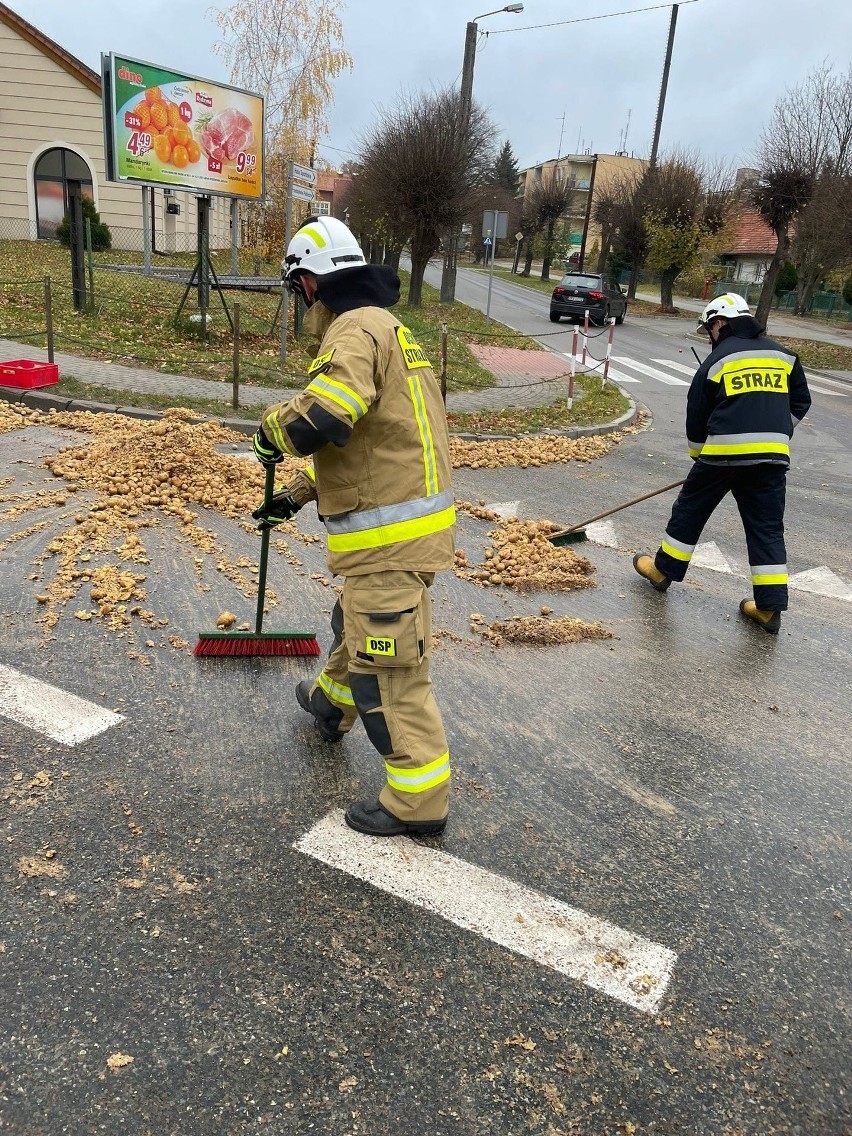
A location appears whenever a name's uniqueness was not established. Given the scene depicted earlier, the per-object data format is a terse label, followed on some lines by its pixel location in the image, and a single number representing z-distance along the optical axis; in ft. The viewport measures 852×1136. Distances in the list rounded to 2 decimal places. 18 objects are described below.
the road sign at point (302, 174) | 41.22
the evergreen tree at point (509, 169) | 261.24
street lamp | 76.79
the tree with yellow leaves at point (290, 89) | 87.45
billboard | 50.29
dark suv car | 84.94
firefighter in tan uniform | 9.04
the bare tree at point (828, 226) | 72.33
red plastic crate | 30.35
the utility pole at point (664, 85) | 117.70
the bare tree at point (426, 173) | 77.71
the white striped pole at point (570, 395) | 38.83
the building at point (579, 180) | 176.35
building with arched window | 82.79
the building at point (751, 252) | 167.94
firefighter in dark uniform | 17.02
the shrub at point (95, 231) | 81.35
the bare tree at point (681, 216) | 119.44
